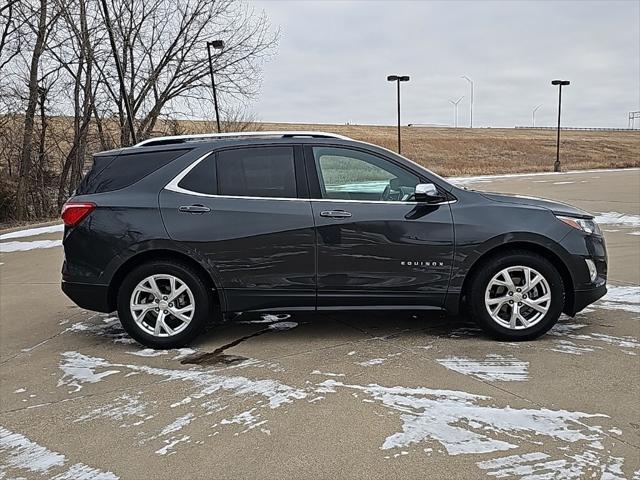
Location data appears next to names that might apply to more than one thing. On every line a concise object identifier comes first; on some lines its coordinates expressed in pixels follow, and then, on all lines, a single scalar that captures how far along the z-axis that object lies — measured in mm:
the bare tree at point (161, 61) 22688
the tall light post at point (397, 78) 37500
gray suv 5008
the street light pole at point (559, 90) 41969
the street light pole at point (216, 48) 23531
